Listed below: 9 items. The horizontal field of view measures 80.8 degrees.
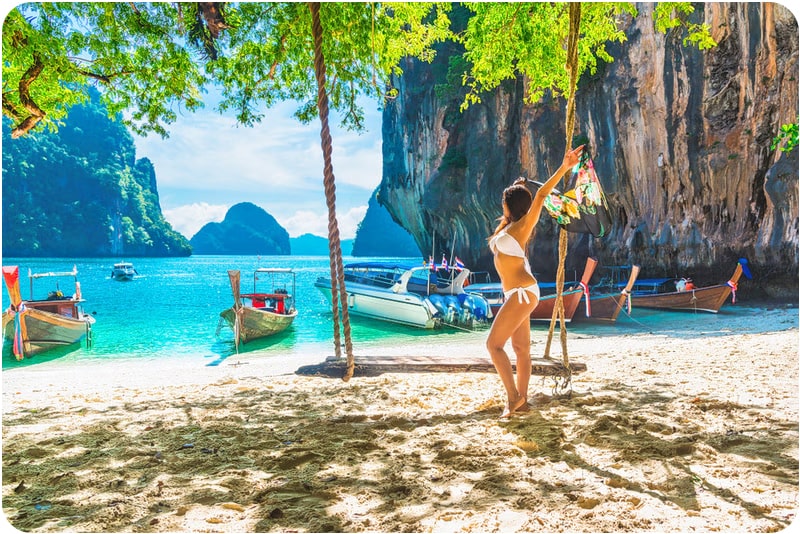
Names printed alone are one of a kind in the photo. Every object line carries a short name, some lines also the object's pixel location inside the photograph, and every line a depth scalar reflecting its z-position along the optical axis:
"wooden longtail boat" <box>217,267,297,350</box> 12.09
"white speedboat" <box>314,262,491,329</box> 15.24
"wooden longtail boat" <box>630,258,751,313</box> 15.64
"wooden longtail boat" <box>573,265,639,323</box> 15.05
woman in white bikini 3.14
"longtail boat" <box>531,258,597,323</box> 14.25
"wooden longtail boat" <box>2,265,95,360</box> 11.73
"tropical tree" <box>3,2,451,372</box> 4.79
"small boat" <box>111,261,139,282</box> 44.84
